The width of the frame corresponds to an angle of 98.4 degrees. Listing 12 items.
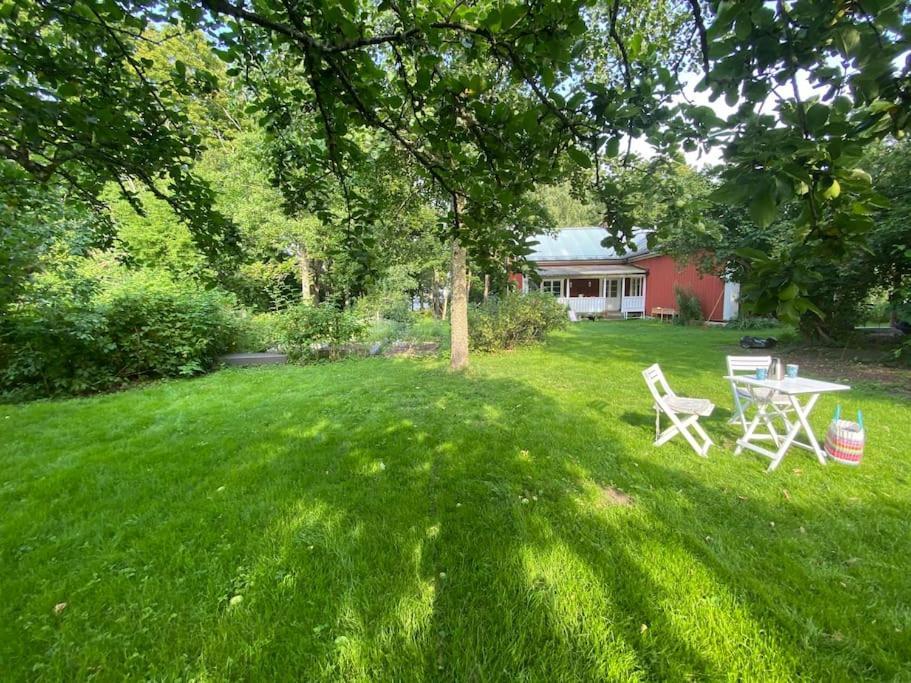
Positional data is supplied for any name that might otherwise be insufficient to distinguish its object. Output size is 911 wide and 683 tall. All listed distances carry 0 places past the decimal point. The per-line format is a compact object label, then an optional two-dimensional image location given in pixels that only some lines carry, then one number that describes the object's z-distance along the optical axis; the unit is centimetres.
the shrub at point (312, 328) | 936
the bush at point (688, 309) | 1770
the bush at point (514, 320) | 1038
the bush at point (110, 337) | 633
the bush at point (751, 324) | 1506
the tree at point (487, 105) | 99
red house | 2170
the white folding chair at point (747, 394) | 424
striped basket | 359
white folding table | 364
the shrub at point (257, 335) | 989
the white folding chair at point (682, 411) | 393
